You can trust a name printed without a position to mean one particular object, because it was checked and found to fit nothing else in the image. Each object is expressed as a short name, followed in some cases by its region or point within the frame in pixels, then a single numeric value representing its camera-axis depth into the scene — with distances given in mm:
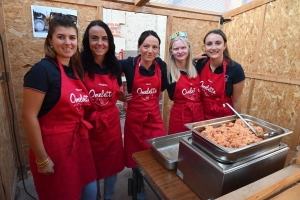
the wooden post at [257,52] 2605
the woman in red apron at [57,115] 1058
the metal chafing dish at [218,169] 748
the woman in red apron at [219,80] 1734
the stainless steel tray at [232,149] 755
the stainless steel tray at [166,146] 1129
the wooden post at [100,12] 2210
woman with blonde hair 1812
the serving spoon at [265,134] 953
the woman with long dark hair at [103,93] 1445
